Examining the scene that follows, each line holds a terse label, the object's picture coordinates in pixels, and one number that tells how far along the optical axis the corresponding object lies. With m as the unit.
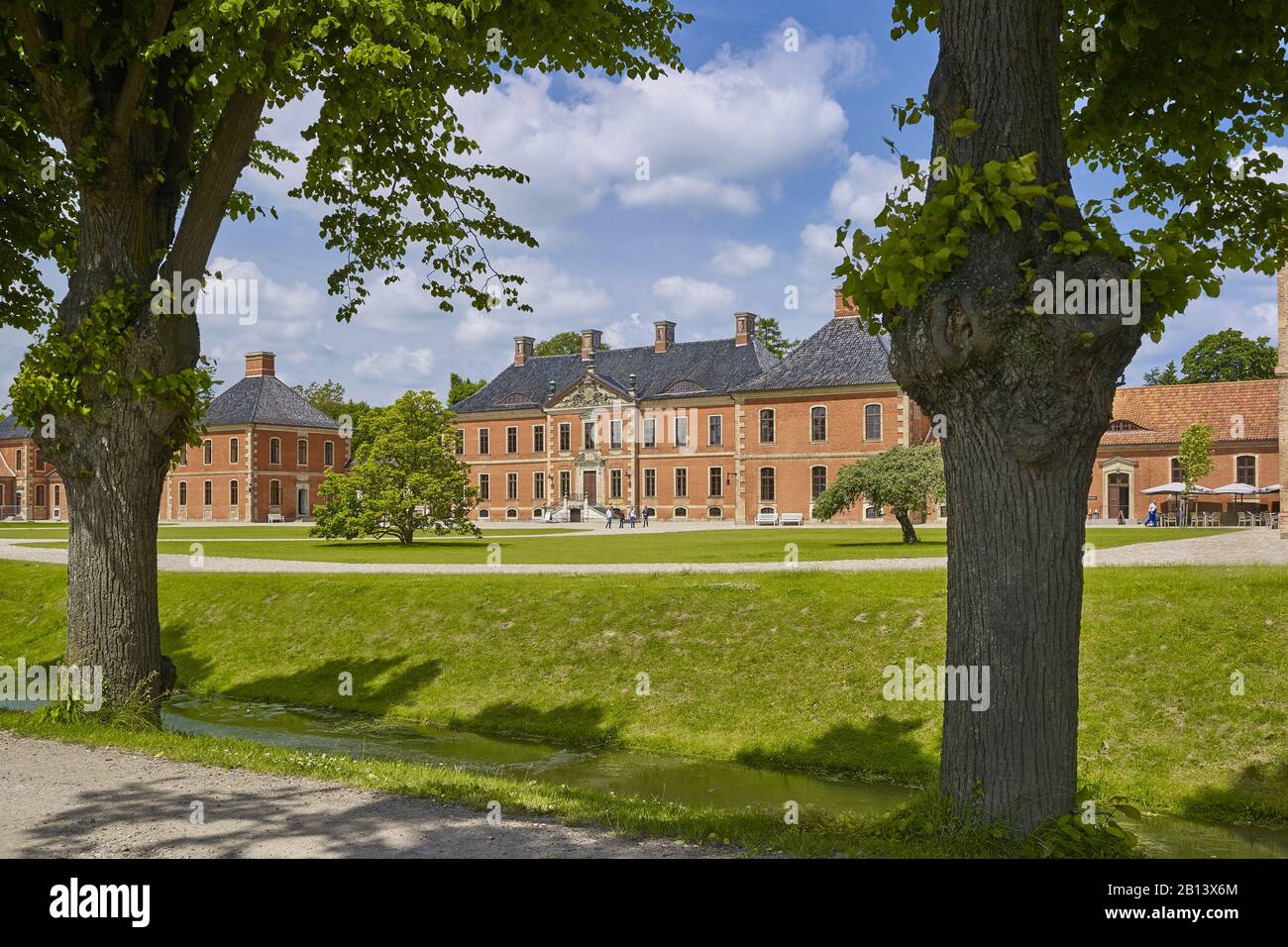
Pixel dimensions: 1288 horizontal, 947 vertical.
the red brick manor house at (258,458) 62.97
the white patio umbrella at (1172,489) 39.94
